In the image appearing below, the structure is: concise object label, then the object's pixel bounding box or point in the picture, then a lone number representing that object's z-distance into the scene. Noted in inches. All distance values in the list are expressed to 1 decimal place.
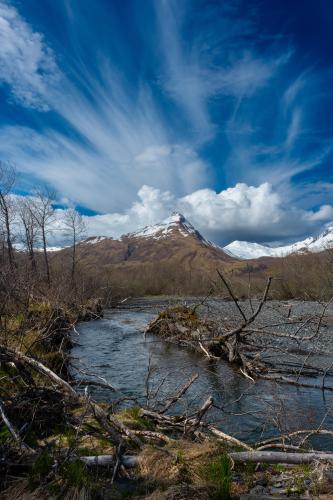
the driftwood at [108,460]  208.5
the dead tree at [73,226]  2270.7
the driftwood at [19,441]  207.0
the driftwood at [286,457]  209.2
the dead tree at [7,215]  1467.8
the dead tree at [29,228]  1643.7
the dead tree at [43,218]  1871.3
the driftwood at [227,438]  265.4
